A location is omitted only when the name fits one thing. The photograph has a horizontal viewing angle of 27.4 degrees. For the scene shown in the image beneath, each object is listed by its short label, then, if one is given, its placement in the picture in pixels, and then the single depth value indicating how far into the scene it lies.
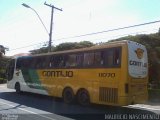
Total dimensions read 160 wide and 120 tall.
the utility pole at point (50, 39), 29.64
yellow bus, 15.05
